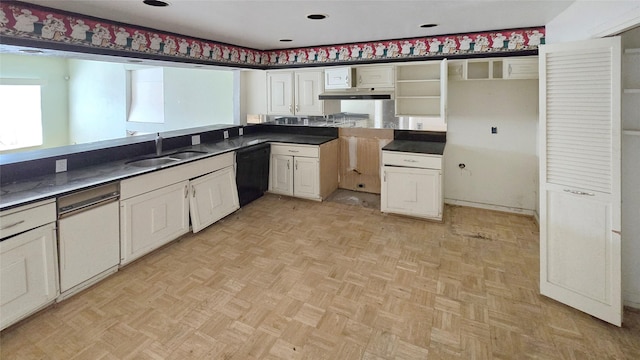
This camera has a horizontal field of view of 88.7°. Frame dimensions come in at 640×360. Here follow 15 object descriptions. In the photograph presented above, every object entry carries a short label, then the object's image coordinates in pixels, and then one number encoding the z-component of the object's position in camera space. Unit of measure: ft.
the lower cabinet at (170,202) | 9.25
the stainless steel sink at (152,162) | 11.27
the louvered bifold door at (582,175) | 6.63
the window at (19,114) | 20.52
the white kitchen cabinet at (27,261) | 6.45
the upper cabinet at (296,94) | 16.15
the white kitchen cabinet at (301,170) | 15.29
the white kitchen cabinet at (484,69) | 12.79
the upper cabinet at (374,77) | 14.44
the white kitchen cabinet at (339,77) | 14.99
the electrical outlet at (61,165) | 9.17
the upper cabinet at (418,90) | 14.20
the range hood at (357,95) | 14.49
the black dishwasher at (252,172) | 14.19
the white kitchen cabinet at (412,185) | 12.63
